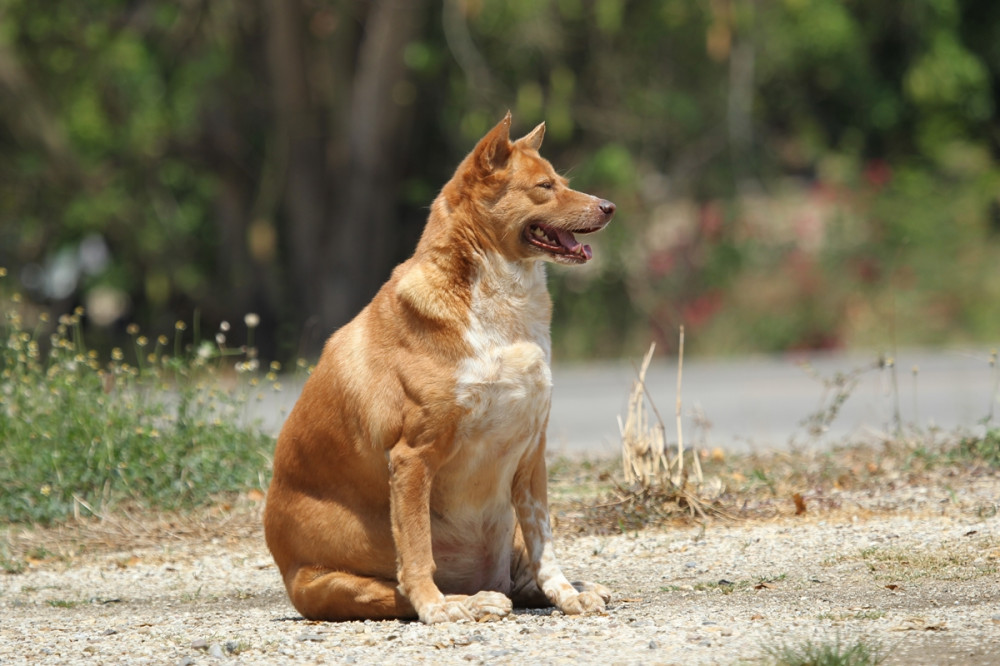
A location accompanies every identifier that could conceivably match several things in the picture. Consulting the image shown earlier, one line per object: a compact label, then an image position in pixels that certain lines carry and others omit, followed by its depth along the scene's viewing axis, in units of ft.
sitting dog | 31.07
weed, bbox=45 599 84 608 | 39.06
